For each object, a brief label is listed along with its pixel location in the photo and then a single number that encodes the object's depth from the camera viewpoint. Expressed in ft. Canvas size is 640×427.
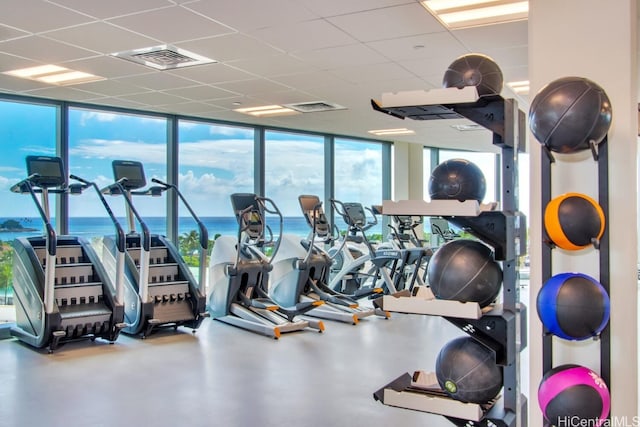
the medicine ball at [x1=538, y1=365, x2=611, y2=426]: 8.79
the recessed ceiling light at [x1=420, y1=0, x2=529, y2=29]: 13.50
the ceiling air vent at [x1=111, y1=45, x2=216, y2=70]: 17.19
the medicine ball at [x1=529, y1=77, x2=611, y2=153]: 8.64
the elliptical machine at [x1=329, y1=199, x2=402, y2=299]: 26.32
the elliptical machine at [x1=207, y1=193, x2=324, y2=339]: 22.74
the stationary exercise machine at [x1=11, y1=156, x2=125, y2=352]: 18.81
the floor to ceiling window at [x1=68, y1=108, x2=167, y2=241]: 25.41
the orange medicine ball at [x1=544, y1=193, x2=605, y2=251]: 8.87
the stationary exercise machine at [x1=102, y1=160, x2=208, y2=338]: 20.88
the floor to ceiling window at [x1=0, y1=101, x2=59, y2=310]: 23.31
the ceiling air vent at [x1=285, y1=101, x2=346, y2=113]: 25.94
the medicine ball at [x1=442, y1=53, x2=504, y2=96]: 9.37
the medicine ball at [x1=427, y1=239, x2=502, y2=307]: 9.04
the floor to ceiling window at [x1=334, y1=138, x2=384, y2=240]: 37.58
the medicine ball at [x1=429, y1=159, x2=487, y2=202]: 9.22
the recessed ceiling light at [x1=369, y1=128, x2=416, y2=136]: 34.14
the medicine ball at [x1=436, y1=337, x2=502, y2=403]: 9.24
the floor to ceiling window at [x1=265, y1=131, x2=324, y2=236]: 33.58
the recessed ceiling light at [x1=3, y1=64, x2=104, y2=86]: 19.33
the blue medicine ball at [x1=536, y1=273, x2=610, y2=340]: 8.78
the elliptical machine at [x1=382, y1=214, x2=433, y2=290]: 27.40
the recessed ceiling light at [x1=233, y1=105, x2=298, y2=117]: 26.94
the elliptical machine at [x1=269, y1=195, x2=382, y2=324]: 25.02
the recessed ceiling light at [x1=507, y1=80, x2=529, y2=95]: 21.90
